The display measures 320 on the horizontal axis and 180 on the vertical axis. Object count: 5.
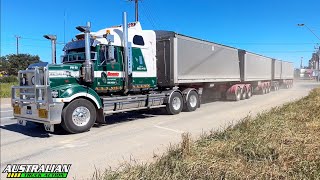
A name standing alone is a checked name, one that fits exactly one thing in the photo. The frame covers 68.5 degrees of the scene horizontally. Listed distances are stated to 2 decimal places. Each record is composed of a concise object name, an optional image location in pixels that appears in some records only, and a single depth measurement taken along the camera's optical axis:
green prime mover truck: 6.35
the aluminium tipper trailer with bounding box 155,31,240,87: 9.64
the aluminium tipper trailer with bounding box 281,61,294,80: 27.30
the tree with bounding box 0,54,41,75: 47.24
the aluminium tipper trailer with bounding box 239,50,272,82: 16.15
